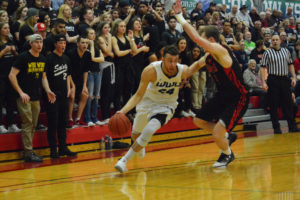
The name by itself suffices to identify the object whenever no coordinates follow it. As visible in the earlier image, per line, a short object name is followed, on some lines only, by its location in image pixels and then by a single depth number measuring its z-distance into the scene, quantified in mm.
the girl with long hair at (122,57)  11289
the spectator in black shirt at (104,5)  13906
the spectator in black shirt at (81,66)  10352
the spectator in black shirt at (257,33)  18294
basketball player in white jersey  7430
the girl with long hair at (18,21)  10469
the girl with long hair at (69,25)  10781
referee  12750
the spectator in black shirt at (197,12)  16355
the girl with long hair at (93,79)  10625
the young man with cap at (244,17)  19094
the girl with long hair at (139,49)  11665
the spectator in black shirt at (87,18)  11402
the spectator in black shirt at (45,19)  10643
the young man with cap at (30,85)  9109
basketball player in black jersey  7570
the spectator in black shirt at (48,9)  11615
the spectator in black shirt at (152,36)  12516
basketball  7340
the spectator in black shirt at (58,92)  9547
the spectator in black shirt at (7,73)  9461
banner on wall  18141
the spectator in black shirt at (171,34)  12719
